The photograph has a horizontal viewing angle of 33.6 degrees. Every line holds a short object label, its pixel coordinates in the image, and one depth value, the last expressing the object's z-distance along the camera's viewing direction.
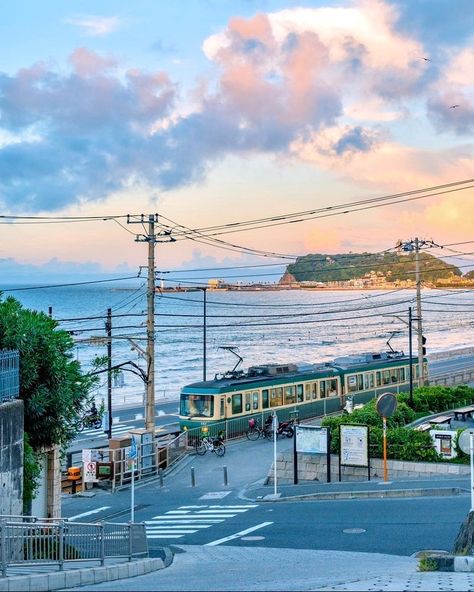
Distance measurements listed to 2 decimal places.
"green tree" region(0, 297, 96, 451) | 18.66
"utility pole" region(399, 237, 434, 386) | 47.15
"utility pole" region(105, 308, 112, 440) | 41.09
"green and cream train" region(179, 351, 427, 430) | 39.78
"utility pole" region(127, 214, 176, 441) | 34.96
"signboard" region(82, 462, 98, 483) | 31.33
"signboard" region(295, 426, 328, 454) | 27.11
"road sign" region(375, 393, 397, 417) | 26.03
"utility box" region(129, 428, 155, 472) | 32.88
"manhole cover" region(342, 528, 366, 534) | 19.65
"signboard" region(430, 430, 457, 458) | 26.28
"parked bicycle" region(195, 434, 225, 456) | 35.84
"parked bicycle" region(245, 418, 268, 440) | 39.81
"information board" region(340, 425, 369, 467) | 26.52
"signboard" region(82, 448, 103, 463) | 31.47
